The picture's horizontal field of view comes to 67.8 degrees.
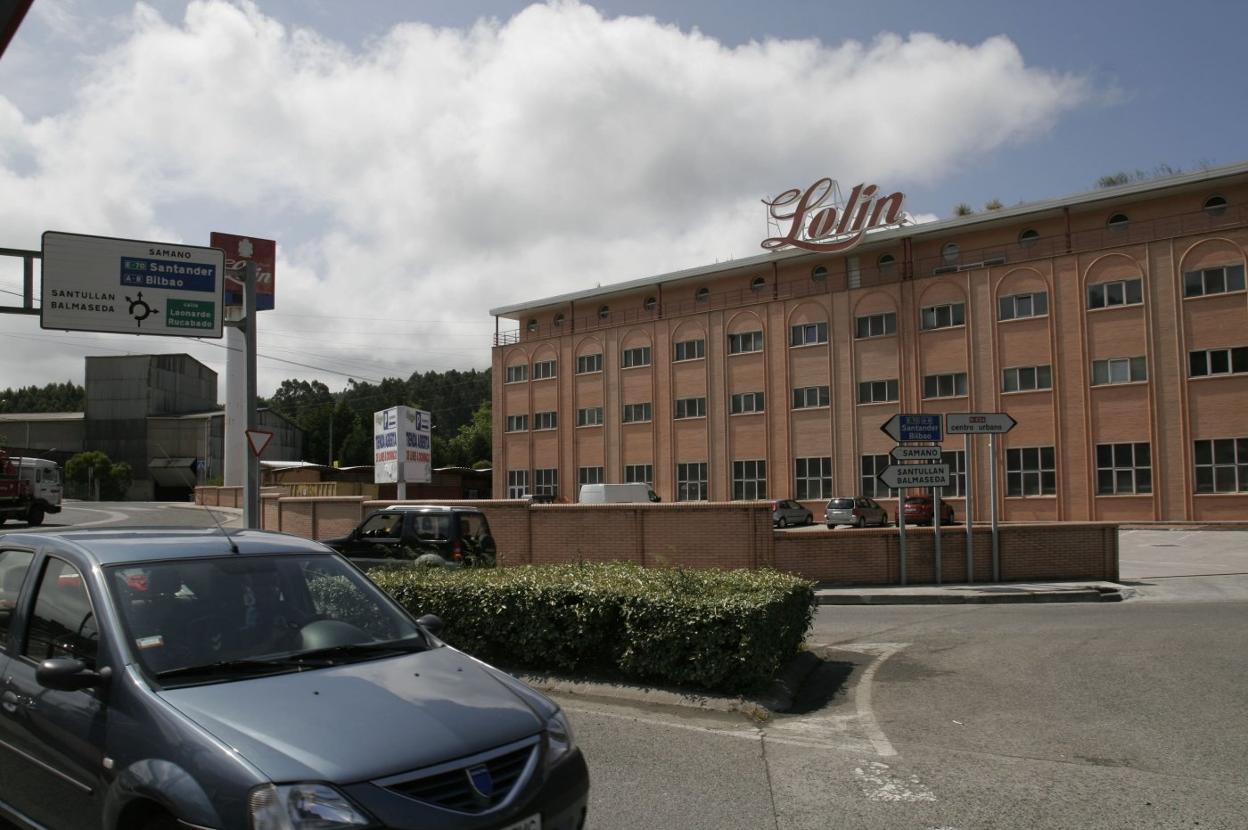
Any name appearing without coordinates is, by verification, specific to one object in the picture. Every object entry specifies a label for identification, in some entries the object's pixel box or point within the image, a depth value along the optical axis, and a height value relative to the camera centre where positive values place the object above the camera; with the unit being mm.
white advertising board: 32375 +1359
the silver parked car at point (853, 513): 38750 -1393
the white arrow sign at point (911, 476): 18234 +64
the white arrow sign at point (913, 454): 18469 +500
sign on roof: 47281 +13532
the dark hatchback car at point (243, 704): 3248 -873
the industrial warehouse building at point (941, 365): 37594 +5614
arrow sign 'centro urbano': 18625 +1114
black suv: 14648 -842
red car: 35062 -1198
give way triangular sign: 17250 +871
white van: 41719 -495
